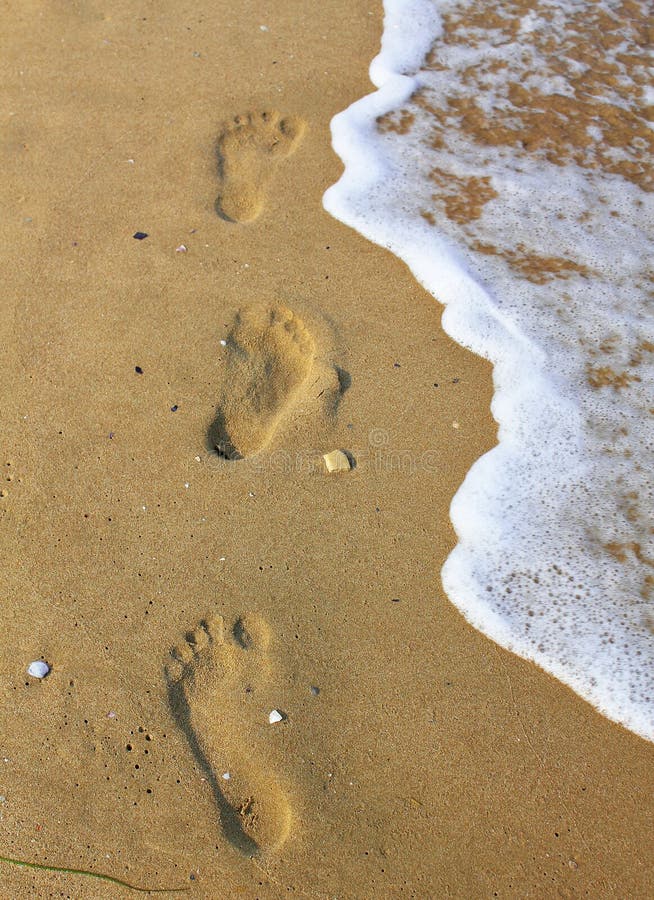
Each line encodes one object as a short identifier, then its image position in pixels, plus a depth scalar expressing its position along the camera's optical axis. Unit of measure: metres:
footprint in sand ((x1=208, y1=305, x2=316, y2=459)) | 2.69
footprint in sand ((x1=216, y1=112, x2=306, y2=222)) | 3.36
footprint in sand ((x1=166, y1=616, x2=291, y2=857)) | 2.01
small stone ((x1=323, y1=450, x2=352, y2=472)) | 2.62
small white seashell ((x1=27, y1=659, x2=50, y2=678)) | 2.18
